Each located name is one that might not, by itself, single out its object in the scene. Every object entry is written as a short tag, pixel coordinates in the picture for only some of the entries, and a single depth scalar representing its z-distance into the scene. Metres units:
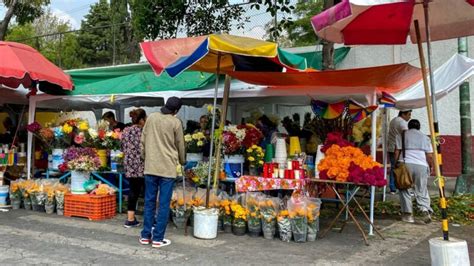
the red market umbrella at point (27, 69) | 7.40
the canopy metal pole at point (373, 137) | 6.30
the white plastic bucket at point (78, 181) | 7.66
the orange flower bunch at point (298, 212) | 6.00
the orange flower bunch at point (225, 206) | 6.45
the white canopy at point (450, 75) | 6.79
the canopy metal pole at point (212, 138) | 6.36
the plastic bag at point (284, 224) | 6.08
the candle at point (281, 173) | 6.50
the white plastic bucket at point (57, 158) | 8.29
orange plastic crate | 7.41
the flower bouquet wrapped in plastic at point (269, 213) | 6.18
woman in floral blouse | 6.69
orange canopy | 6.16
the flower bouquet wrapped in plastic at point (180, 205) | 6.72
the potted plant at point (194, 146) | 7.36
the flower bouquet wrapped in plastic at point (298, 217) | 6.01
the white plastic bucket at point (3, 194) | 8.37
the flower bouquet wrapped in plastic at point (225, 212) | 6.47
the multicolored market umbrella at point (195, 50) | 5.60
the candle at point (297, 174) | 6.44
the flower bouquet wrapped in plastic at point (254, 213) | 6.28
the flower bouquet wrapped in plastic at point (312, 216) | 6.05
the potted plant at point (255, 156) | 6.93
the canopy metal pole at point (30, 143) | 8.85
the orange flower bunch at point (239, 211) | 6.37
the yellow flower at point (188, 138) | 7.38
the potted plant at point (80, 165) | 7.64
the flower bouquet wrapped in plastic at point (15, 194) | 8.24
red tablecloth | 6.40
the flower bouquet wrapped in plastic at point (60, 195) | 7.77
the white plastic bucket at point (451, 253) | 4.42
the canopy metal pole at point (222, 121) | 6.64
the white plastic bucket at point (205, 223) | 6.15
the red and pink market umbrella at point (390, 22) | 5.08
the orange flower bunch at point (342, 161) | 5.98
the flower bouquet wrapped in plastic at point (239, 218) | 6.37
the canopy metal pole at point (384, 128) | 8.46
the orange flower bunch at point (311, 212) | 6.04
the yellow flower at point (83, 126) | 8.00
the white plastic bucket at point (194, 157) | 7.41
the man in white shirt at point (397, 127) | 8.62
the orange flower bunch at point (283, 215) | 6.07
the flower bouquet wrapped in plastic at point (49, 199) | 7.85
